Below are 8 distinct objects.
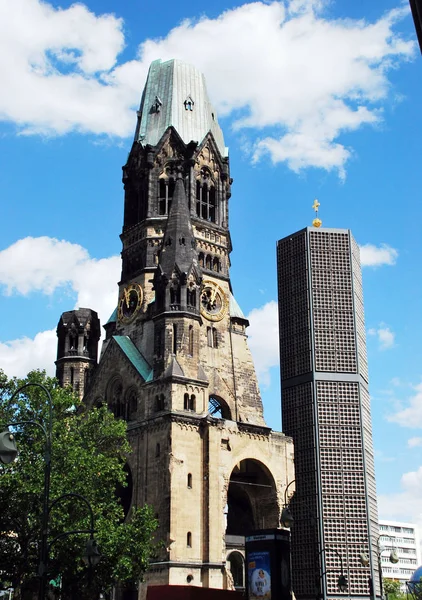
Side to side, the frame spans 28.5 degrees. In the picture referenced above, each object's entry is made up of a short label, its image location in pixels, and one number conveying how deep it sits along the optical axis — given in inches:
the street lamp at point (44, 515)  890.7
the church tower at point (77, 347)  2908.5
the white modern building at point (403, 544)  6894.7
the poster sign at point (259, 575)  1448.1
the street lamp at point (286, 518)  1598.2
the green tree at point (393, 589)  4383.4
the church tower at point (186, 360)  2313.0
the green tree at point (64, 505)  1774.1
